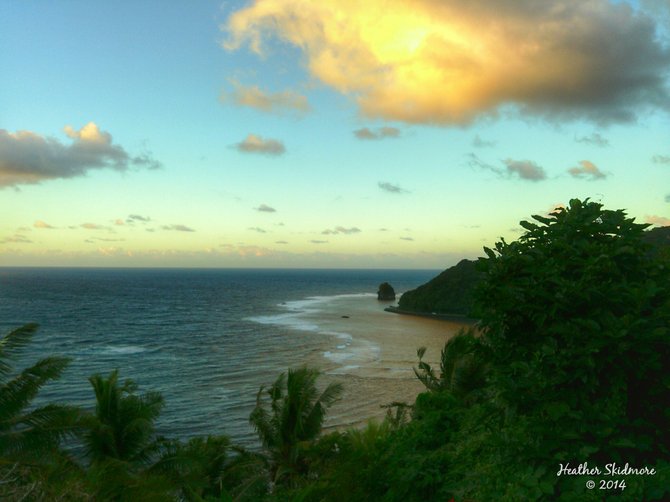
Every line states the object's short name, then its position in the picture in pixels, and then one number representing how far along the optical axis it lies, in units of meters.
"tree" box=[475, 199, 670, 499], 7.41
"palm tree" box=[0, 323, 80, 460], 13.19
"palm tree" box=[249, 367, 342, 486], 20.98
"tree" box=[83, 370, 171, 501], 17.72
